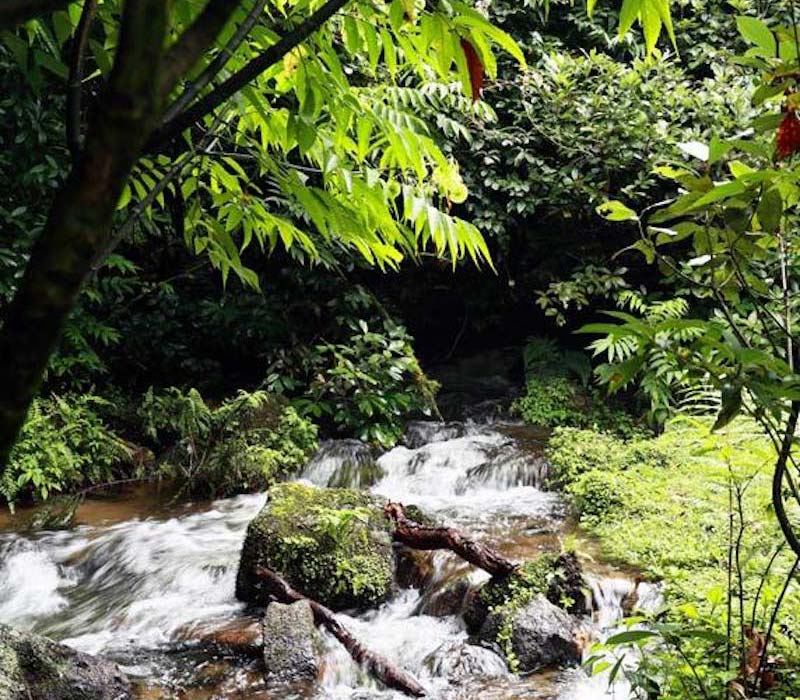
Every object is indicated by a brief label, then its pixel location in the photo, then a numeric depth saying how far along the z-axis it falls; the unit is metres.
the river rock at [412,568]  4.71
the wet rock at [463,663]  3.66
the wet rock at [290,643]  3.67
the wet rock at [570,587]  4.06
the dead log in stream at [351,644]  3.58
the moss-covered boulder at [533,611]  3.72
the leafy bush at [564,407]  8.34
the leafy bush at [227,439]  7.04
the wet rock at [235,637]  3.92
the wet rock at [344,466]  7.43
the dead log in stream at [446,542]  4.17
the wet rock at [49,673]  3.09
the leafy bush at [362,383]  8.38
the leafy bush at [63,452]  6.37
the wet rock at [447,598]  4.33
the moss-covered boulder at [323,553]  4.45
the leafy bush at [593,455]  6.42
